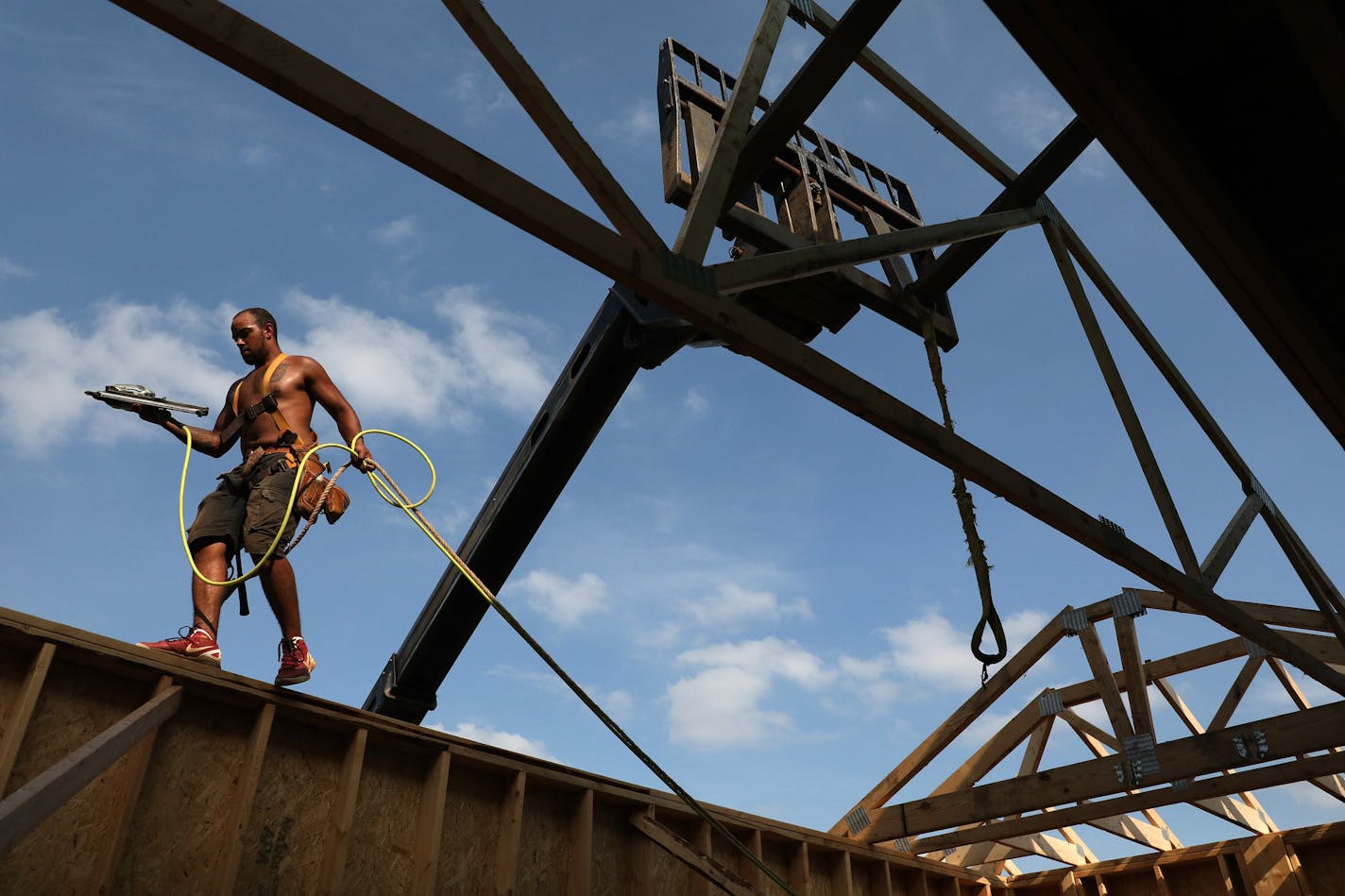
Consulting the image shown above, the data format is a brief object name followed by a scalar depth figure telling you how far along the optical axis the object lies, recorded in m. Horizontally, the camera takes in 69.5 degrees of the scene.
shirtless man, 4.35
